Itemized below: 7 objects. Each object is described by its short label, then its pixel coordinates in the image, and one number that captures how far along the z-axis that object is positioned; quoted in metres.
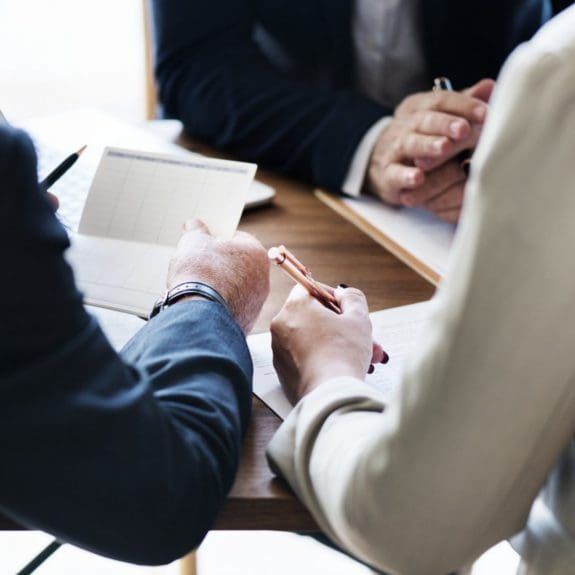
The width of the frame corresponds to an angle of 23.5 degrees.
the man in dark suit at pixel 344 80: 1.50
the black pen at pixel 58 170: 1.29
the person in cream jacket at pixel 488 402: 0.82
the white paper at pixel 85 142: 1.41
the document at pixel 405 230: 1.36
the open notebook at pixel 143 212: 1.28
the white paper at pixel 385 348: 1.11
